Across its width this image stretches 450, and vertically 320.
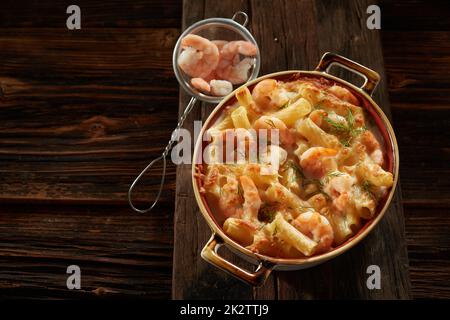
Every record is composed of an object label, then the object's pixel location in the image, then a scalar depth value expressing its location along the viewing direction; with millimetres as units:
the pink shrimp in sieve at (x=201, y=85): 1629
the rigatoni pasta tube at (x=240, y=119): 1394
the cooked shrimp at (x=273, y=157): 1333
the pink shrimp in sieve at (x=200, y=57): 1668
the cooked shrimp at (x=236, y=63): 1675
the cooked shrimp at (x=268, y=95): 1444
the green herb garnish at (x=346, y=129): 1388
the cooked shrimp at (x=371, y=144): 1370
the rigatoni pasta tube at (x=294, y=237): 1230
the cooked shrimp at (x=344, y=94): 1444
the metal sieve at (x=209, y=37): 1675
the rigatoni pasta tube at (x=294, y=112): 1394
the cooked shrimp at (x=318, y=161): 1325
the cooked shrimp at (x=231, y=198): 1312
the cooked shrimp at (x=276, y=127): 1380
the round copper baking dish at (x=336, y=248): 1249
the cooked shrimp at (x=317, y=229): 1241
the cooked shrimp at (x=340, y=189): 1287
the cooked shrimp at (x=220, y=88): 1635
